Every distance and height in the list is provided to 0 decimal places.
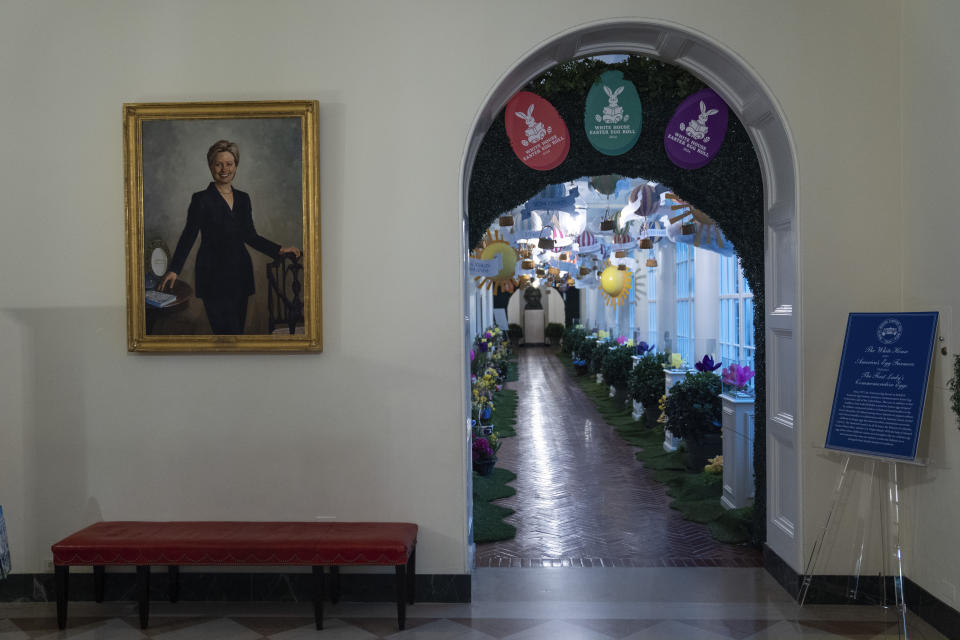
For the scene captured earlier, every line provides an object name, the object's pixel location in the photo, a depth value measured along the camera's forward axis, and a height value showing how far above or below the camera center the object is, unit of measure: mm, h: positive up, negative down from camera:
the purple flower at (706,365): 8609 -730
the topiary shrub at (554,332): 38719 -1587
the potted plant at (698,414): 8234 -1225
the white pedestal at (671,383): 9828 -1135
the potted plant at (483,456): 8344 -1678
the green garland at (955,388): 3953 -463
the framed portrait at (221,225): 4695 +470
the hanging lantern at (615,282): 14703 +341
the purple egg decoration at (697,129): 5320 +1166
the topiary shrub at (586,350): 20234 -1338
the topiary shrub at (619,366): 14211 -1238
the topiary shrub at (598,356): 17283 -1301
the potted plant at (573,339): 24059 -1302
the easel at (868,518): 4508 -1306
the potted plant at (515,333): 39781 -1665
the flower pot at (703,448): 8430 -1616
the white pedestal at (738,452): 6629 -1323
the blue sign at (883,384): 4070 -468
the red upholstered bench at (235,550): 4199 -1334
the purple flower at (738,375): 7145 -704
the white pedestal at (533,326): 40094 -1322
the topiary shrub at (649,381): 11195 -1184
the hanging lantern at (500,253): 8352 +510
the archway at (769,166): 4699 +845
